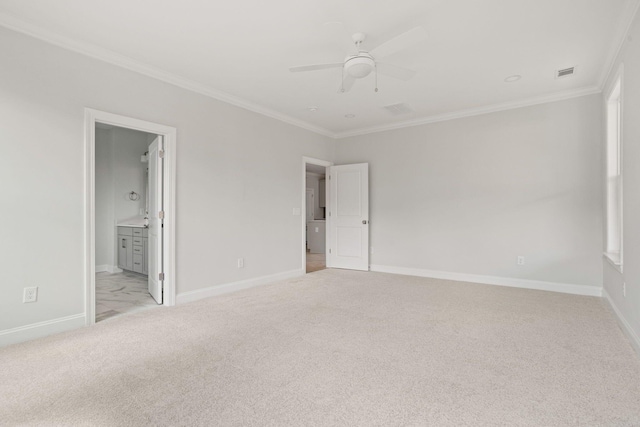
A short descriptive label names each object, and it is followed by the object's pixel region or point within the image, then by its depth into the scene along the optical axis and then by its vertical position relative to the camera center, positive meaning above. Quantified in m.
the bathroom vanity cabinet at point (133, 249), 5.34 -0.58
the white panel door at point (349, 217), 6.00 -0.05
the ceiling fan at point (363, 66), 2.75 +1.28
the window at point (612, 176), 3.73 +0.43
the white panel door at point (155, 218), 3.79 -0.04
